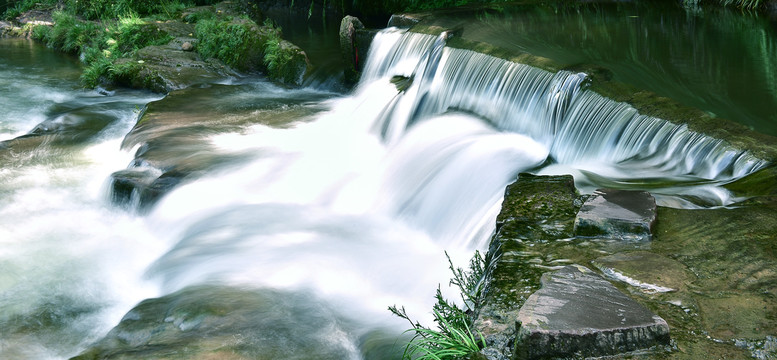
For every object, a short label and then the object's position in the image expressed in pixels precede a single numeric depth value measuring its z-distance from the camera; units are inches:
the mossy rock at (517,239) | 129.9
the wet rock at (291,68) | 480.7
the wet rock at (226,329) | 179.0
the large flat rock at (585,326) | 117.3
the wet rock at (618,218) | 157.9
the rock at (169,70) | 482.6
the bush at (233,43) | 513.3
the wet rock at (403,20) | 449.4
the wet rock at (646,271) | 138.0
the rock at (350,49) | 454.0
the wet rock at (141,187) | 295.6
